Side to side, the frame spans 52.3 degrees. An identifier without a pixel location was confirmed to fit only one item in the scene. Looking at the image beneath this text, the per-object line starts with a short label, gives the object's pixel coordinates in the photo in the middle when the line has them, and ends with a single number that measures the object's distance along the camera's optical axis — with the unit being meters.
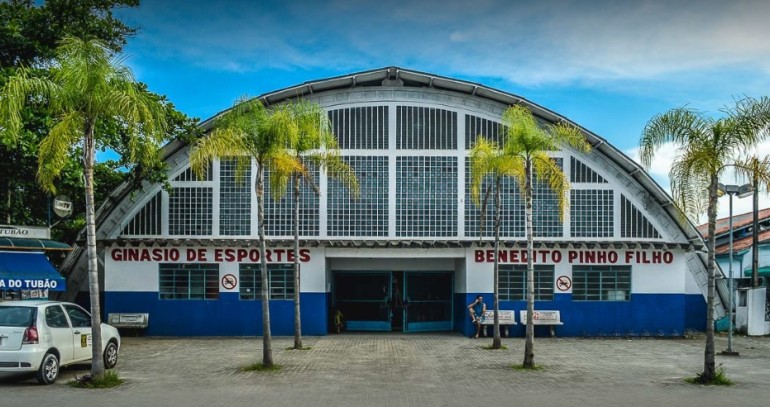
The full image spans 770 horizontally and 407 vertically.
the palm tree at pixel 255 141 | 18.16
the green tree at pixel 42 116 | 21.89
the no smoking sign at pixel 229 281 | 27.08
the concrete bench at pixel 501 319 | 26.55
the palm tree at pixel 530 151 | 19.02
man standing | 26.30
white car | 14.62
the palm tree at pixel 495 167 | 20.55
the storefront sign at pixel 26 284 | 21.59
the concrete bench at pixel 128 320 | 26.42
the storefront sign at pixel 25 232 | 22.53
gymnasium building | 26.98
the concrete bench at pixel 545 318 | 26.81
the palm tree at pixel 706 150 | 16.77
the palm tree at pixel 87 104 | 15.20
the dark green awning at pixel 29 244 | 22.27
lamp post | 21.99
